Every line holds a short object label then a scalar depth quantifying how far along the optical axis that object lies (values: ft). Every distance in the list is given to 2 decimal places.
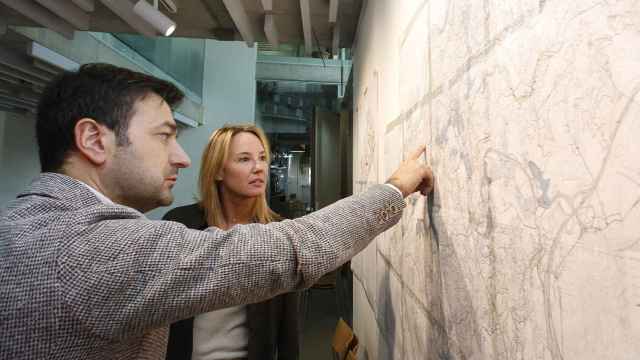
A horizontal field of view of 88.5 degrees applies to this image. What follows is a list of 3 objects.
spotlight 7.54
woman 4.39
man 1.99
